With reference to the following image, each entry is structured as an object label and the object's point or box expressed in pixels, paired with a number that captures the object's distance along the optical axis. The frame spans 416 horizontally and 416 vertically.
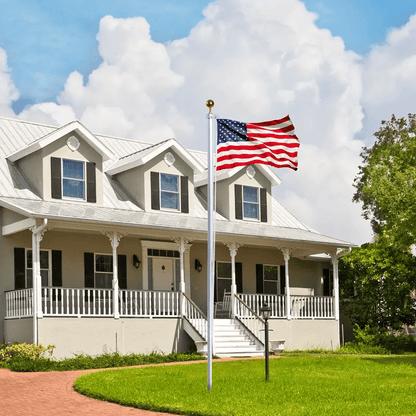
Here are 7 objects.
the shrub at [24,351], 18.39
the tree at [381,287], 27.11
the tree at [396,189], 21.86
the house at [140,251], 20.41
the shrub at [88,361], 17.31
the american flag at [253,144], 13.59
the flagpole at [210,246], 13.10
